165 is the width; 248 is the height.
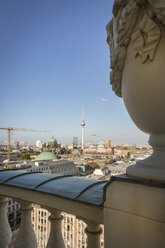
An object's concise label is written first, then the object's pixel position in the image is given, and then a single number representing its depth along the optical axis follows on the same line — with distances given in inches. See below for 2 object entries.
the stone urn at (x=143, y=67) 54.5
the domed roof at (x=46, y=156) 3102.9
